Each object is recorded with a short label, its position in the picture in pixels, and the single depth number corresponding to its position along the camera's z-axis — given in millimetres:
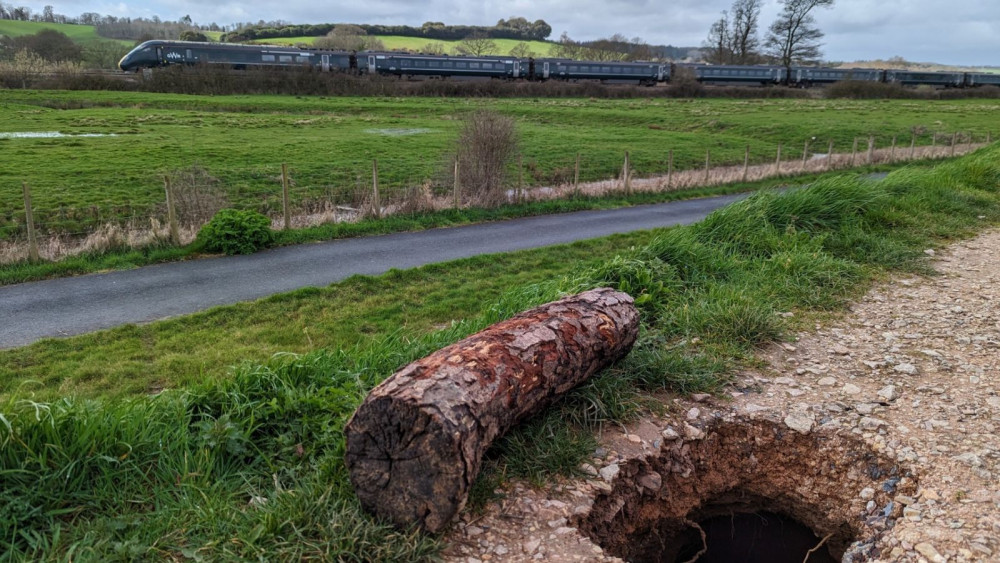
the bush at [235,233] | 12500
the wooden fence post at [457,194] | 16625
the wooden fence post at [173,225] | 12680
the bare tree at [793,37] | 69688
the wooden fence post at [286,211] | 14125
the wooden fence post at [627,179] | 20297
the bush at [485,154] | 17172
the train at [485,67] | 53094
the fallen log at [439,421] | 3496
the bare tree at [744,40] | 74188
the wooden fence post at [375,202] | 15274
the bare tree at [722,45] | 76562
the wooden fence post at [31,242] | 11469
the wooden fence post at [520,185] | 17862
